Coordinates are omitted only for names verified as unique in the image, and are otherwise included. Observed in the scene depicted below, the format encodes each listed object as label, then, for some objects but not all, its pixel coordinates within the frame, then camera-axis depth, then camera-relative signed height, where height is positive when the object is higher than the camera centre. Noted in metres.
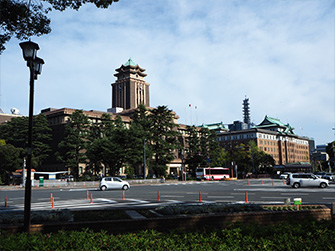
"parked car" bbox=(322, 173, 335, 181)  51.47 -2.08
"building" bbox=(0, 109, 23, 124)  106.09 +18.33
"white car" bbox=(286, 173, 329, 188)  33.31 -1.66
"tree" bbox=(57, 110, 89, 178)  64.38 +5.75
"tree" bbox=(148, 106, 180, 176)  69.44 +5.92
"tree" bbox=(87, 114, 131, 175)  59.69 +3.94
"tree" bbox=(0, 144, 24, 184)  58.00 +1.82
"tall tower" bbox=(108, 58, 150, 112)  138.12 +36.11
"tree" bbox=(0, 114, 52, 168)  69.62 +8.80
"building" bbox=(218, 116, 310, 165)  138.12 +12.05
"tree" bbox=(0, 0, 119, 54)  11.15 +5.55
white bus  71.25 -1.53
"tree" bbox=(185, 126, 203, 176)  79.56 +3.64
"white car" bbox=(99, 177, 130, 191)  35.38 -1.66
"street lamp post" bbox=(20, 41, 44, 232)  8.32 +2.75
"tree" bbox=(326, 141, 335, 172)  101.53 +4.94
